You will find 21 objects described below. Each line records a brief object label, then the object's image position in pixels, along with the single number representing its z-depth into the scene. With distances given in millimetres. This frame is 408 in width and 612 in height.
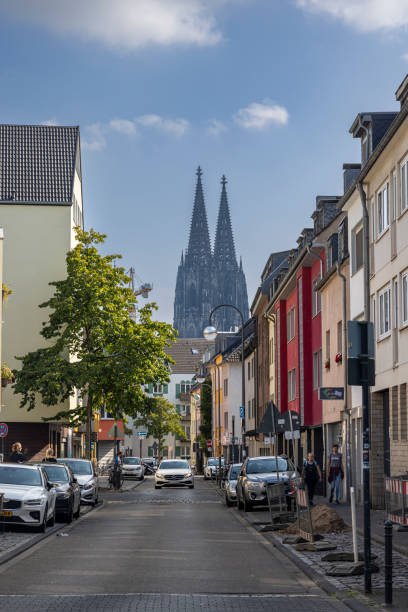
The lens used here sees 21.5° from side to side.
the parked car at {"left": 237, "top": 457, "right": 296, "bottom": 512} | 28812
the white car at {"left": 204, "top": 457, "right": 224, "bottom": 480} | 71412
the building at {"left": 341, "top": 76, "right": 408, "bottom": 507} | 24688
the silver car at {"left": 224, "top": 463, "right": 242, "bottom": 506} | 33112
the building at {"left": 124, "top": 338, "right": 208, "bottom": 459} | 139125
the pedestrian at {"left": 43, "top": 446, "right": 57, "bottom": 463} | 31159
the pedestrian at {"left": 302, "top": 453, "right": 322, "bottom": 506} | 31469
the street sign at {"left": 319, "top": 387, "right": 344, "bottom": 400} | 23783
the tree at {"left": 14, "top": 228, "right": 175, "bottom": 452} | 44812
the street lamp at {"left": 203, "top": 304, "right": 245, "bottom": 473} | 40875
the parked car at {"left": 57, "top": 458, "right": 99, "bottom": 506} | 32338
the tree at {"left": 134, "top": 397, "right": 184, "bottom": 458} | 106625
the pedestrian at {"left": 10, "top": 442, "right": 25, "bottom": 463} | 29553
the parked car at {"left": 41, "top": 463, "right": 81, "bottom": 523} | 24547
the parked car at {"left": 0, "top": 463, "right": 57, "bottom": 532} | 20609
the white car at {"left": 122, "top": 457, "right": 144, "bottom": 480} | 74288
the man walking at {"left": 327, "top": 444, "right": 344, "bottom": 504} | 32000
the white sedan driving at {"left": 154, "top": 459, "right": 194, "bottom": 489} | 52594
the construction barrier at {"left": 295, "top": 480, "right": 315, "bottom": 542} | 17828
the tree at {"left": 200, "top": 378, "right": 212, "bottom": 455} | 102625
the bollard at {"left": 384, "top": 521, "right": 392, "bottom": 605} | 10461
